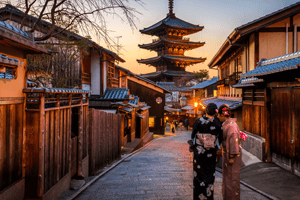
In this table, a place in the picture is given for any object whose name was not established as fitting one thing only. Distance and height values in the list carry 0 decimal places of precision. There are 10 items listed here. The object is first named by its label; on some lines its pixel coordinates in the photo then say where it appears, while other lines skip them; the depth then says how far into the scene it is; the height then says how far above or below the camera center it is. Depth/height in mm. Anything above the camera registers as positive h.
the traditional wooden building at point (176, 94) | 38062 +799
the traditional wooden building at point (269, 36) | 10070 +3100
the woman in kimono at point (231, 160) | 4215 -1203
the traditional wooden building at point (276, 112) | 5762 -430
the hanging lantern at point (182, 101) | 31203 -366
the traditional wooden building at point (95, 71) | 14164 +1812
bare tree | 5334 +2238
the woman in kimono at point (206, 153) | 4102 -1053
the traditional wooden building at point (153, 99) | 25516 -79
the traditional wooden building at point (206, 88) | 33000 +1612
